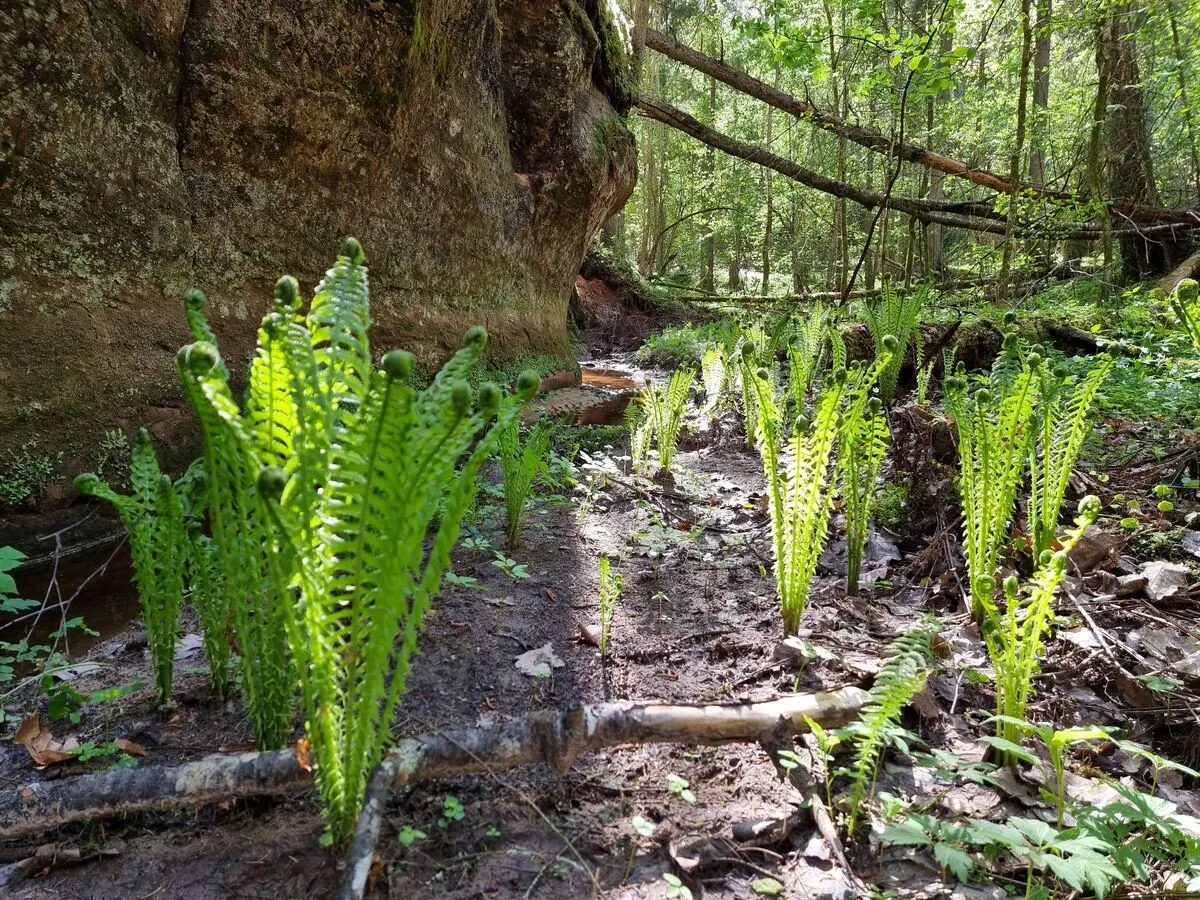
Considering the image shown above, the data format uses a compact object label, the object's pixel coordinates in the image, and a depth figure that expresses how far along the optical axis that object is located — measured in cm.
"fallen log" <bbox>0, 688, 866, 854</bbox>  108
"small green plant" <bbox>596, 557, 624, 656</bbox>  178
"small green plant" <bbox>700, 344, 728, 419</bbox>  466
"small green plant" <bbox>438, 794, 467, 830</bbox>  116
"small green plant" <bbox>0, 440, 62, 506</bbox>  243
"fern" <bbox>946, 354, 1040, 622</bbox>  176
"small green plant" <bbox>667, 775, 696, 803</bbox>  127
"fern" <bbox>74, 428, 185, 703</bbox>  131
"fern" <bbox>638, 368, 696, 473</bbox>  348
